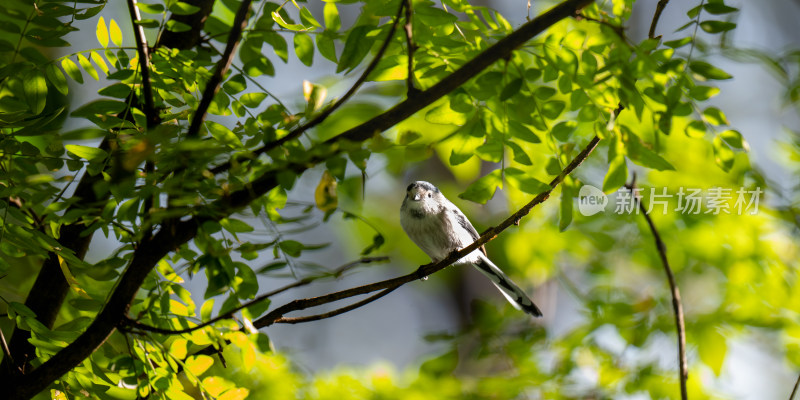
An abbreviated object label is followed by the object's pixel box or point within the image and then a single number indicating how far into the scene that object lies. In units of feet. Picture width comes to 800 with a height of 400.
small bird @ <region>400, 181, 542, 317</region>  25.76
